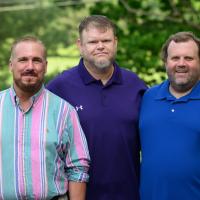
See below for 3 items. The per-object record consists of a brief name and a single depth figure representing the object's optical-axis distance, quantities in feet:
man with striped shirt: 13.32
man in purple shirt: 14.99
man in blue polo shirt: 14.12
